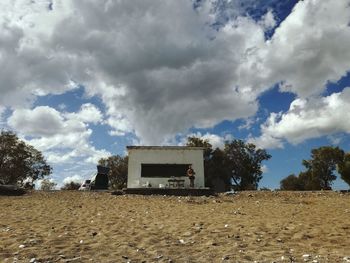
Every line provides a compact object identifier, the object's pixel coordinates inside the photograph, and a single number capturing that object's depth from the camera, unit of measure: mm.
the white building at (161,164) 35594
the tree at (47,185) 88688
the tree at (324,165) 62469
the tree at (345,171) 34250
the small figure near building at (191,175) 32094
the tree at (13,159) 53000
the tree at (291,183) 70938
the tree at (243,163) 63031
